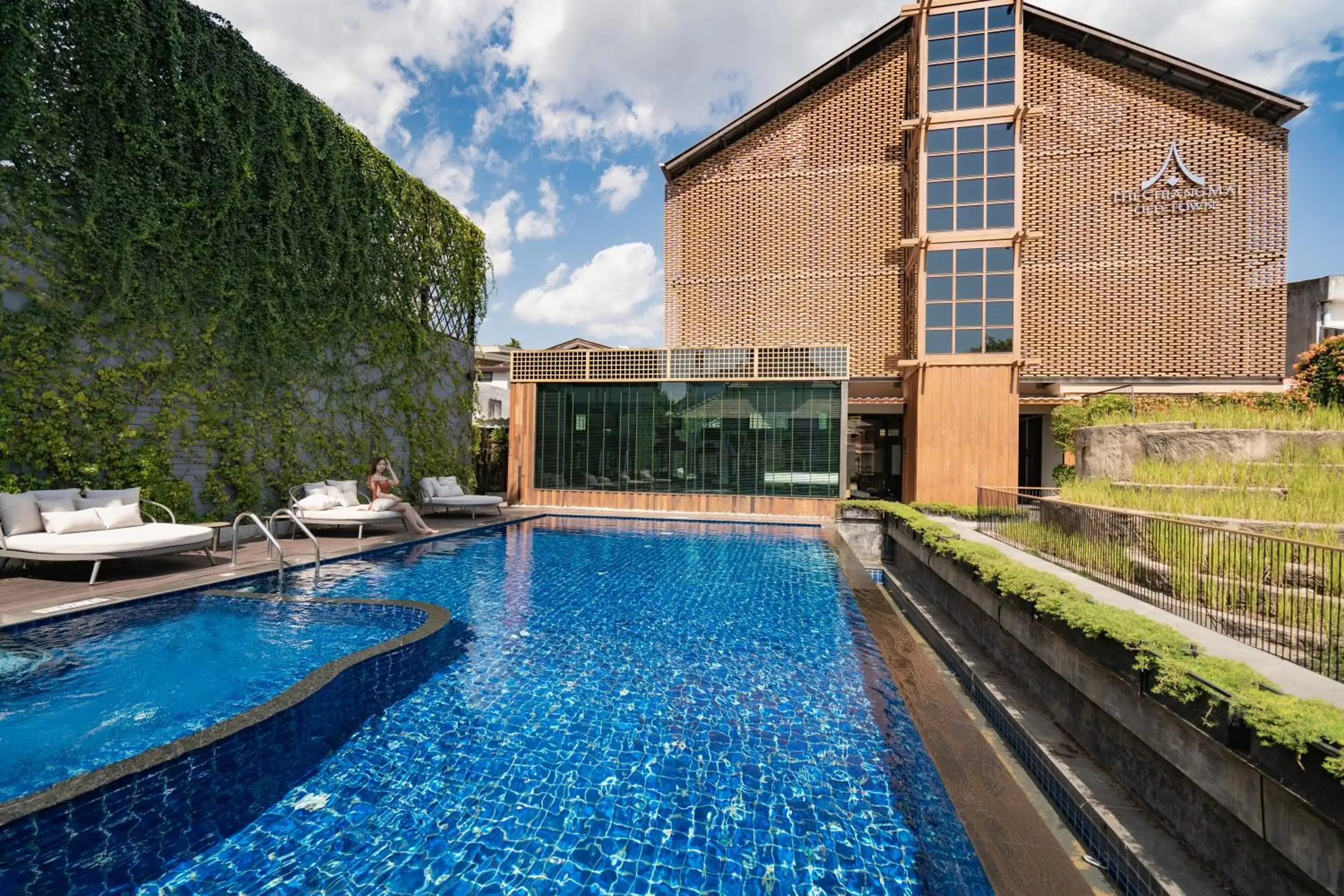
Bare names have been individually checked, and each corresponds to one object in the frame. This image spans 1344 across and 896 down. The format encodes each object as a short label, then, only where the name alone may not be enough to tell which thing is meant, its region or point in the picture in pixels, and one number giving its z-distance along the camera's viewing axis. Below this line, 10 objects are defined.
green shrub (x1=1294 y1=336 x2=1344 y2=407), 8.20
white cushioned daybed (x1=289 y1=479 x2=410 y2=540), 9.34
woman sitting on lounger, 9.82
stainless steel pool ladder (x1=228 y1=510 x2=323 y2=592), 6.04
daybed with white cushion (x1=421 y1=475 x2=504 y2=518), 12.23
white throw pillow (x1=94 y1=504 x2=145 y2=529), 6.55
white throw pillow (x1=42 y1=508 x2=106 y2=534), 6.12
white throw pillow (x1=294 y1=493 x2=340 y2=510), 9.43
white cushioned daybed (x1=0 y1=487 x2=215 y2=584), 5.78
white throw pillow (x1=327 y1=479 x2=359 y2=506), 10.17
